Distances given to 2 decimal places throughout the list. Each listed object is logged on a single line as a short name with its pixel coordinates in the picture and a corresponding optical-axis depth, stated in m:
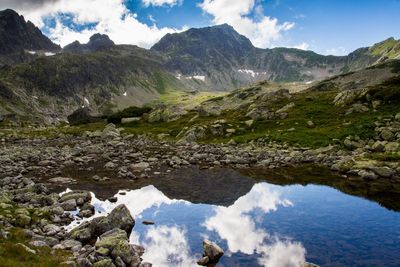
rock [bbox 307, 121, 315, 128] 69.12
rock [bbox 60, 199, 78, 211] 29.01
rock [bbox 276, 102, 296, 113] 85.68
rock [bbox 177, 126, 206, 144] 79.44
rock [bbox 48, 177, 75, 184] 40.19
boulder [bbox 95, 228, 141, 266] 18.73
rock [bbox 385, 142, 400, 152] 46.55
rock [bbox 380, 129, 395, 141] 52.14
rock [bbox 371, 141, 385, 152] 48.40
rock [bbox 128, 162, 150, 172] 47.94
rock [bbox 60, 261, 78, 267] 17.15
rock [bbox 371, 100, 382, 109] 69.38
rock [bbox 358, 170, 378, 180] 39.41
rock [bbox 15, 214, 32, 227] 23.13
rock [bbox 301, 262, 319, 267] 17.67
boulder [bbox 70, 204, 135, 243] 22.45
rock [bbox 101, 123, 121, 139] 99.19
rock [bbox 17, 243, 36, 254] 17.69
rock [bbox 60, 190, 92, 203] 31.32
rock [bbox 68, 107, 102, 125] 162.25
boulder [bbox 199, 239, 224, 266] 19.65
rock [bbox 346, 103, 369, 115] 69.53
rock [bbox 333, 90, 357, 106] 78.41
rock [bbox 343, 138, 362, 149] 52.28
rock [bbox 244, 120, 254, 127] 78.61
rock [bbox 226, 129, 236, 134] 77.01
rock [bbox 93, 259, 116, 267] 17.23
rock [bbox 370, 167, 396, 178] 39.23
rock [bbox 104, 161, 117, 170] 49.62
